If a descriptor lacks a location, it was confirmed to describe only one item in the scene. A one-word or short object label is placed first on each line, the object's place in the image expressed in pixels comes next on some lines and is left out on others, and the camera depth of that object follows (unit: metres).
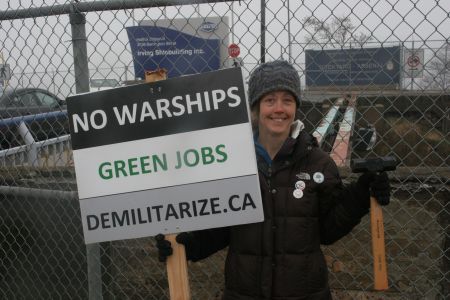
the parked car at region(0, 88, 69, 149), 4.54
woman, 1.97
